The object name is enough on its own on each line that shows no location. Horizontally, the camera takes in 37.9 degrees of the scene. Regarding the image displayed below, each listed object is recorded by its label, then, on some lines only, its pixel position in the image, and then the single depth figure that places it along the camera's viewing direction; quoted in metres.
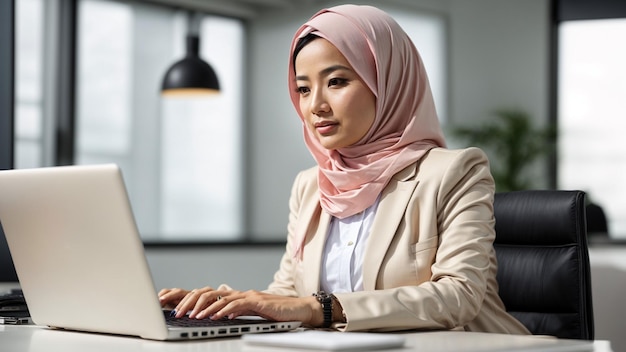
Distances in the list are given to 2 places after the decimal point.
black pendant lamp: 5.19
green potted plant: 6.77
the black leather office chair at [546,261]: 2.11
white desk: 1.27
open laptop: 1.33
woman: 1.77
